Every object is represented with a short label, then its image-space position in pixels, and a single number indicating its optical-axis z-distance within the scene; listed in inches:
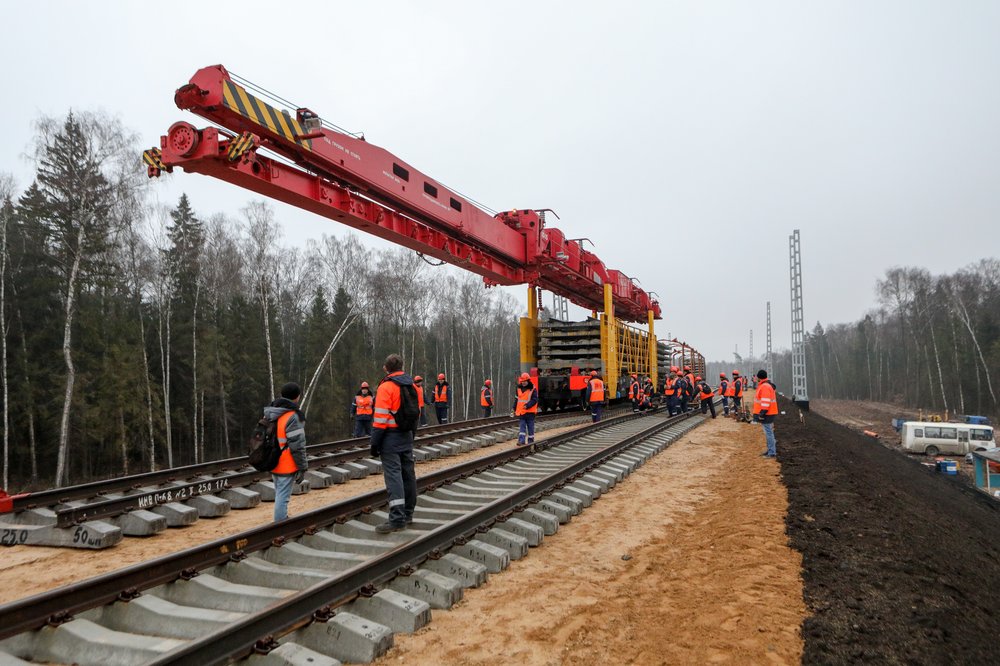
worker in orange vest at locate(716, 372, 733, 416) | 742.7
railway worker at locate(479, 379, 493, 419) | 634.4
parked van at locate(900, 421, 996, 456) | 987.1
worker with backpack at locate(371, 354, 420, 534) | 202.1
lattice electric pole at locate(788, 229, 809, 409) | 1069.8
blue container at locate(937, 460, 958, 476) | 849.5
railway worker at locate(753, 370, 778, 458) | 400.5
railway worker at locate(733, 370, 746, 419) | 704.8
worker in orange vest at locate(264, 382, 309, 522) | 203.0
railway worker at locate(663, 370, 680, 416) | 701.9
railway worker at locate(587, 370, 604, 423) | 554.3
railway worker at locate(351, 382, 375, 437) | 506.9
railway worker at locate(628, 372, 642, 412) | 695.1
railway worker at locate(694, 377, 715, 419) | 784.9
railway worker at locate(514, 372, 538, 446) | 412.8
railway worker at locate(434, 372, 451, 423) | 603.5
